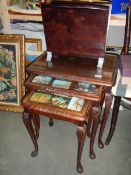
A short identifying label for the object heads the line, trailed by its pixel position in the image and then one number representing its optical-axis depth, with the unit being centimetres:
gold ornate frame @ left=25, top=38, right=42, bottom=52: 176
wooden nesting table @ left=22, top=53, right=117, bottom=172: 122
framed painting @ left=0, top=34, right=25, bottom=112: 174
